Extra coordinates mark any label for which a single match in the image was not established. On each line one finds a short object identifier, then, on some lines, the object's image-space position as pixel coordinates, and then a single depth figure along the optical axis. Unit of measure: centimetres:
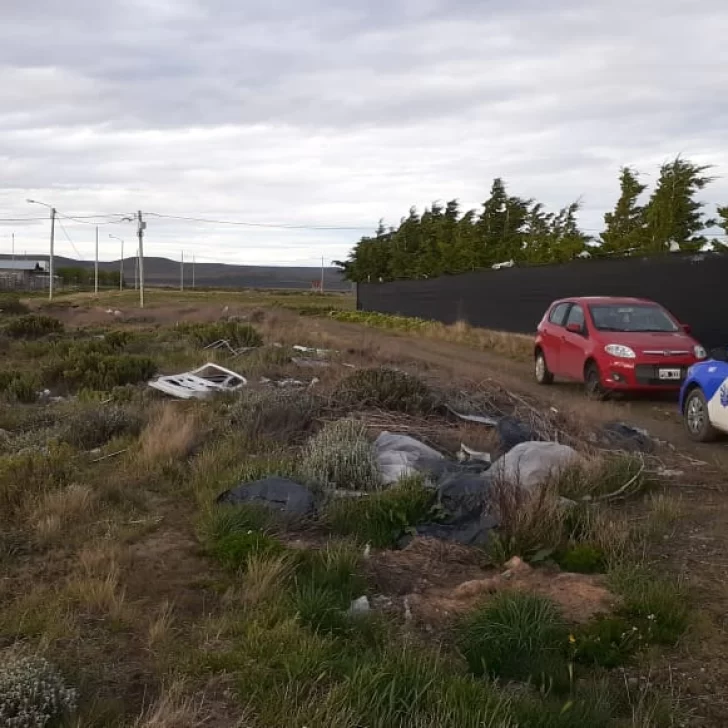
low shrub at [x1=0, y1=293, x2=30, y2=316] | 3840
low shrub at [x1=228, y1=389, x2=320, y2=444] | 846
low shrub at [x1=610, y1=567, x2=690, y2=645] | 422
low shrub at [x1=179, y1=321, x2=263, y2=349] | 1948
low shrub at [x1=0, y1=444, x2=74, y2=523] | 601
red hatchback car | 1191
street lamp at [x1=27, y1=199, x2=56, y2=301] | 6975
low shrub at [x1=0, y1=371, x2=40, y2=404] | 1180
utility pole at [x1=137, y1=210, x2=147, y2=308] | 6172
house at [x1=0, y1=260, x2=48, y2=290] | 9919
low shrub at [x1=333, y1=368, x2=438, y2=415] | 939
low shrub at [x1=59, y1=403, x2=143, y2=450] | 845
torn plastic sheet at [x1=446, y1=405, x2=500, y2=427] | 915
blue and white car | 877
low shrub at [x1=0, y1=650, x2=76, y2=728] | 301
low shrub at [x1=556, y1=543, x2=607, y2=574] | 512
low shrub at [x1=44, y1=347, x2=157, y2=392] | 1275
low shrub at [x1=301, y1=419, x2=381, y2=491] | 668
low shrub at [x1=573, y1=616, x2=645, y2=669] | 397
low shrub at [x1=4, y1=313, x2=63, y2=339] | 2253
